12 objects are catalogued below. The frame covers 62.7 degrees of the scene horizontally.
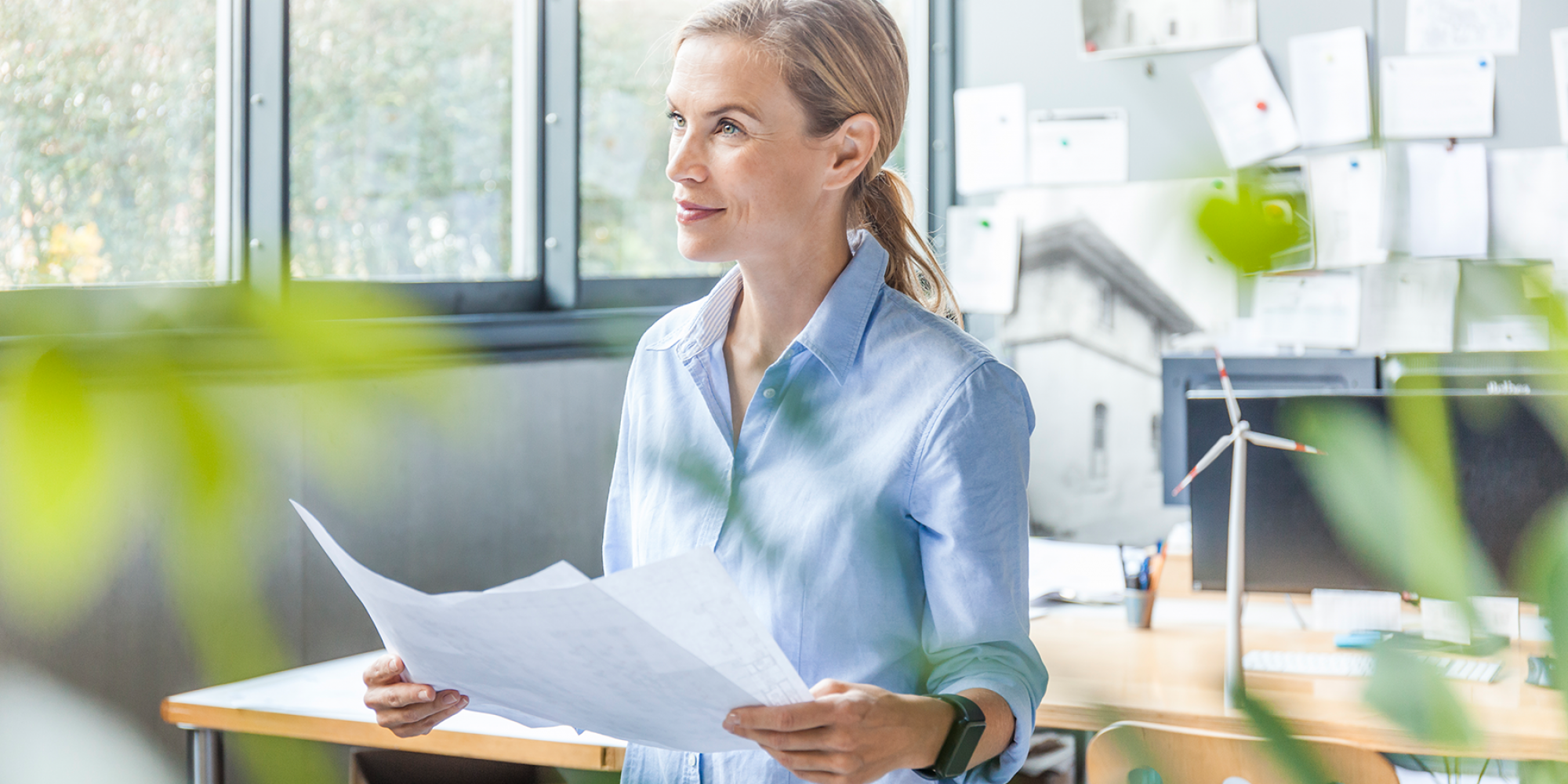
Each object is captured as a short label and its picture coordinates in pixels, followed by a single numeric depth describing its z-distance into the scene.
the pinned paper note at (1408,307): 3.03
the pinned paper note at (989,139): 3.48
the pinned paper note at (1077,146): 3.34
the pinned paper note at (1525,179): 2.82
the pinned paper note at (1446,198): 2.99
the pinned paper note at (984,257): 3.51
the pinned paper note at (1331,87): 3.09
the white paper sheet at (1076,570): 2.34
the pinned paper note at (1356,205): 3.07
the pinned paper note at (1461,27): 2.97
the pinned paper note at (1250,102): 3.09
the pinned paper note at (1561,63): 2.94
